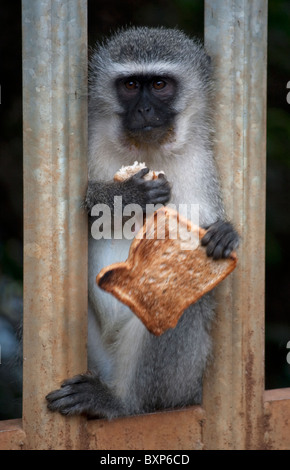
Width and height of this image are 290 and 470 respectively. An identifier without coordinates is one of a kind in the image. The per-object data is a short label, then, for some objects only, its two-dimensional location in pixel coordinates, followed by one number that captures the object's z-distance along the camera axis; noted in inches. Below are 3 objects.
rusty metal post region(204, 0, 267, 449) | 96.0
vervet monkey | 99.8
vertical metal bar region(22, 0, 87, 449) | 84.9
